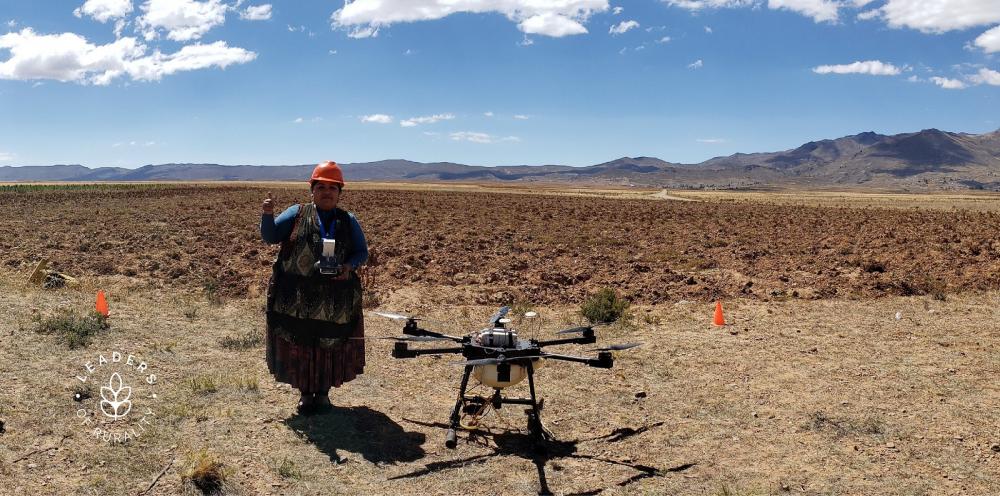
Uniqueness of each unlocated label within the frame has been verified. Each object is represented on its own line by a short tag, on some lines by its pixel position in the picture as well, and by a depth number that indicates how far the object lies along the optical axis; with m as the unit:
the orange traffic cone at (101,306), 9.93
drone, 5.78
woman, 6.27
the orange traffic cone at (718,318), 11.62
